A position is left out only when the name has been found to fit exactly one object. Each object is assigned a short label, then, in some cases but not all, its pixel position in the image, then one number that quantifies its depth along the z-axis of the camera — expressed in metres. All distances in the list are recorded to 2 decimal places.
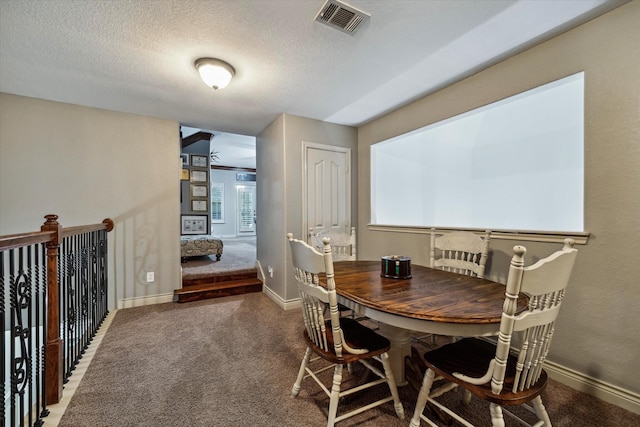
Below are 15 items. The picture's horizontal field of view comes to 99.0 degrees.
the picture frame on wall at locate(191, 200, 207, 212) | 7.25
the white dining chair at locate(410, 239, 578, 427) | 1.04
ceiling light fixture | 2.24
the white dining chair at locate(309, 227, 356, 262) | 2.70
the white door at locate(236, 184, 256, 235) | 10.43
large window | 2.04
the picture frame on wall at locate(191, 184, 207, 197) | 7.27
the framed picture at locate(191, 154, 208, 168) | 7.30
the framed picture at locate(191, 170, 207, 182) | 7.27
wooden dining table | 1.23
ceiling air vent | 1.70
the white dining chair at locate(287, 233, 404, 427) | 1.42
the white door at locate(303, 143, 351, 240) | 3.62
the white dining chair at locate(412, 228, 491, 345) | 2.14
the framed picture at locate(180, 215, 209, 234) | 7.06
